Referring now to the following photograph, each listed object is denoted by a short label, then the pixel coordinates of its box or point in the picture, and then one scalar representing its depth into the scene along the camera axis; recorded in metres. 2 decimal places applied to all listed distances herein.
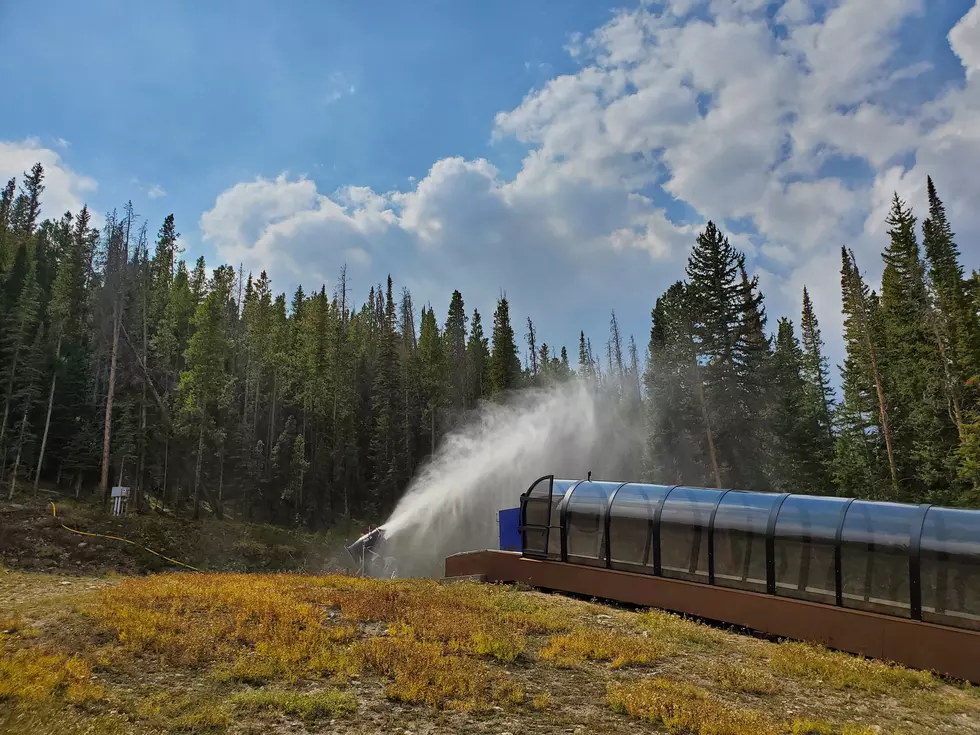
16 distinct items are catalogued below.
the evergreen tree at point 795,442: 45.94
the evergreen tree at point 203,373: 48.75
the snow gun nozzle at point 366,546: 30.83
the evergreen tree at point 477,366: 82.38
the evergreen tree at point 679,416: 46.12
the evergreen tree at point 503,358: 76.00
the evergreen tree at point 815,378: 54.47
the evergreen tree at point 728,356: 44.72
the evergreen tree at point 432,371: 69.81
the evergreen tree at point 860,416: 45.25
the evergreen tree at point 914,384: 41.44
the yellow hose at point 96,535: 33.59
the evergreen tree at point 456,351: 79.12
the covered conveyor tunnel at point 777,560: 13.27
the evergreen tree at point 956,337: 40.12
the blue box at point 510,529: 22.39
